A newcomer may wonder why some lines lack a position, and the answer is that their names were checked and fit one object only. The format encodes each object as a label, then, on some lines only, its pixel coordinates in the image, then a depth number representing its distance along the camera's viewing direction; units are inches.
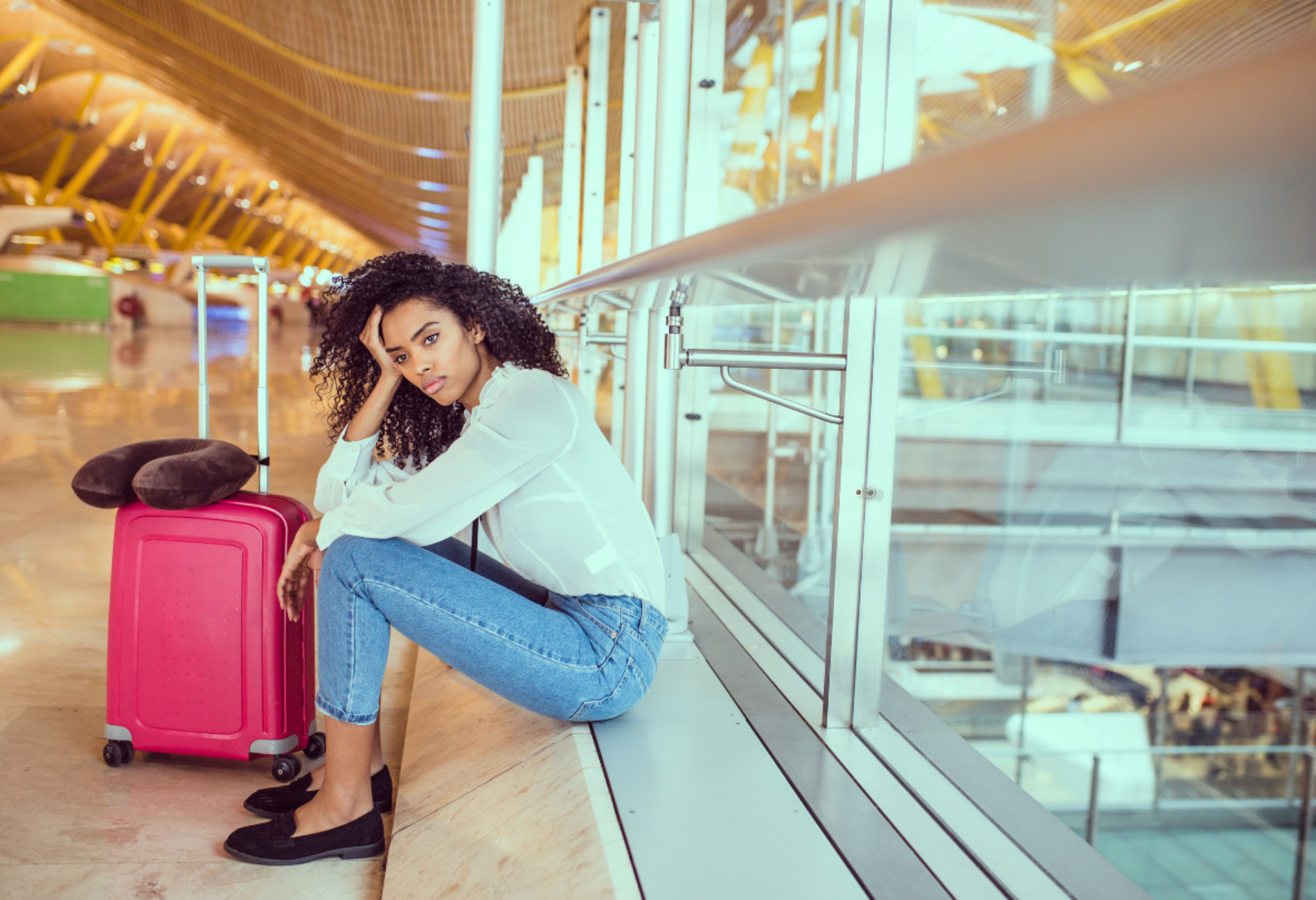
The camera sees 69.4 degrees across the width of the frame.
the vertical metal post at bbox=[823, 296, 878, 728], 63.4
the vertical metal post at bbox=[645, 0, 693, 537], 78.8
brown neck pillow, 74.2
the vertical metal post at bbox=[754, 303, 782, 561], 208.4
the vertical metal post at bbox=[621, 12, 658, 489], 95.0
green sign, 992.9
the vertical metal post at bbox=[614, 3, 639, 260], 150.3
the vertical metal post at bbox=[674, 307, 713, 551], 139.5
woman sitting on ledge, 64.6
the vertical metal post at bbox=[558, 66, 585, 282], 250.2
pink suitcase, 76.6
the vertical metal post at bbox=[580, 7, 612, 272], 186.4
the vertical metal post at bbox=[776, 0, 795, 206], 195.0
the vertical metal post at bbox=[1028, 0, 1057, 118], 74.6
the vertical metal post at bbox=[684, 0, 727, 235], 110.8
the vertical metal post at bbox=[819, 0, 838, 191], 179.2
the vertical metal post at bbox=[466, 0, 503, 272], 126.6
